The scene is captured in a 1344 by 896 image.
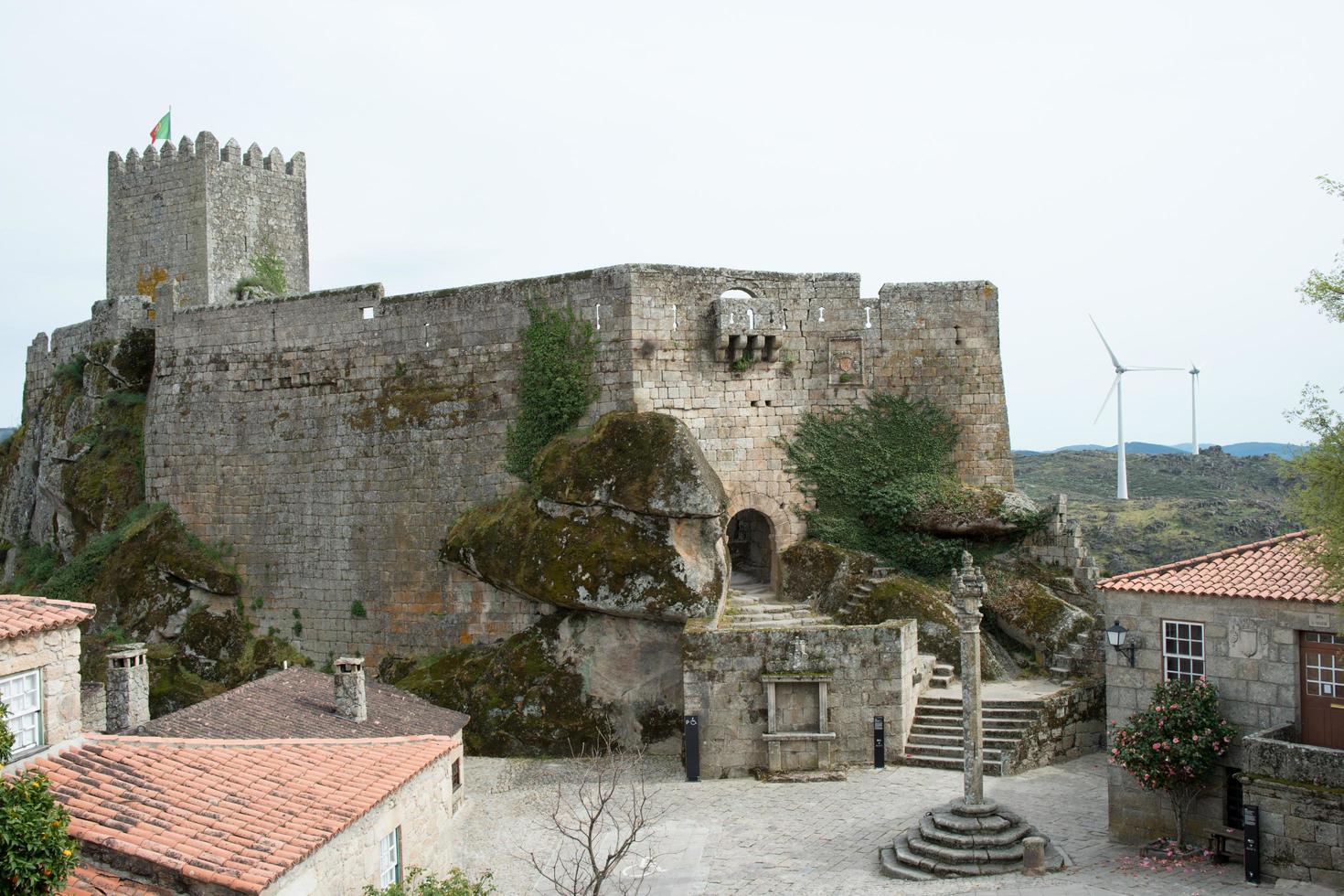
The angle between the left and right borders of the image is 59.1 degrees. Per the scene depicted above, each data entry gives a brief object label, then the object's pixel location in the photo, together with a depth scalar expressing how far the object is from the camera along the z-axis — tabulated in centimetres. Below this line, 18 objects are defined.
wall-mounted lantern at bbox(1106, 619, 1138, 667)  1733
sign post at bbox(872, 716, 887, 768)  2134
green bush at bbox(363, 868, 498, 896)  1224
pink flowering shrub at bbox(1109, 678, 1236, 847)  1612
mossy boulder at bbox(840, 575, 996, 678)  2394
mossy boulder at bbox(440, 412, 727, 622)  2311
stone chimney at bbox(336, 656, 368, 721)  2009
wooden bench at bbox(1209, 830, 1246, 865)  1600
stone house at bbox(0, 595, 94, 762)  1244
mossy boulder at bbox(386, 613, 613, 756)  2359
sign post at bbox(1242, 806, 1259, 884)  1507
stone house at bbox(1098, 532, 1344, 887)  1486
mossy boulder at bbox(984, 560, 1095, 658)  2412
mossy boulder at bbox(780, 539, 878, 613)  2506
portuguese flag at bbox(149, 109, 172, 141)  3197
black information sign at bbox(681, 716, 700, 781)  2159
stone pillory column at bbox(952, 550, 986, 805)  1741
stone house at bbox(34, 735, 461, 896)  1155
